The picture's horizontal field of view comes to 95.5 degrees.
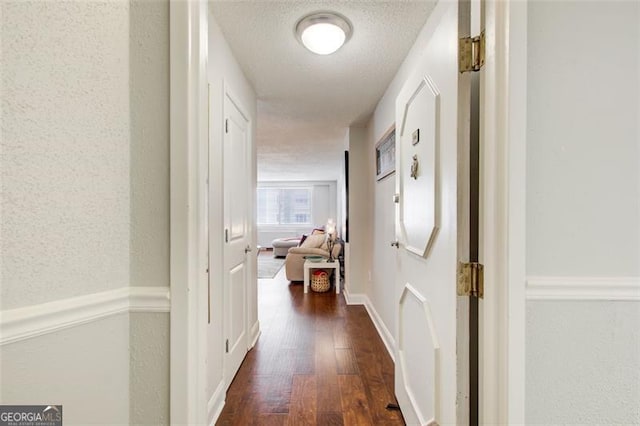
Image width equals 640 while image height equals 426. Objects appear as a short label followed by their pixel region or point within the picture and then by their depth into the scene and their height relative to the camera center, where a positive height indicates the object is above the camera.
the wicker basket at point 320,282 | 4.38 -1.08
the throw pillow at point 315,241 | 5.30 -0.57
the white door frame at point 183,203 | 0.87 +0.02
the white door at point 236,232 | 1.92 -0.16
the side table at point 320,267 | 4.41 -0.86
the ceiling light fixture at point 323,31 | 1.59 +1.02
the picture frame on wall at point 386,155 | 2.43 +0.52
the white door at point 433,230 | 0.96 -0.08
